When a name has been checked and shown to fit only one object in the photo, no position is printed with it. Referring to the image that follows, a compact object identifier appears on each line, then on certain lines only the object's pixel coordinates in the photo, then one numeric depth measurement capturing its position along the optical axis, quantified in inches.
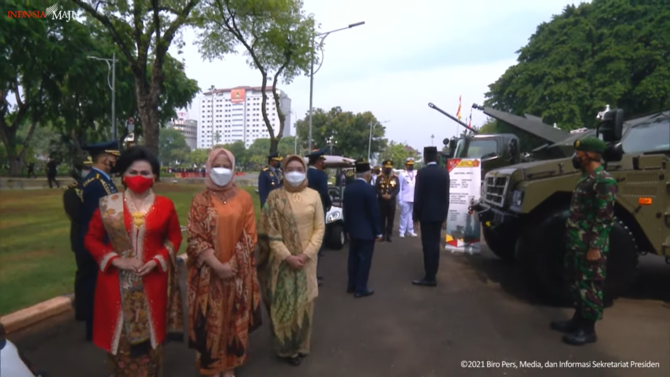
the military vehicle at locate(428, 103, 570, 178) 518.3
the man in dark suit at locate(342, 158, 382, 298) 231.5
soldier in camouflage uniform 166.4
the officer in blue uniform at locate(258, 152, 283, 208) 286.3
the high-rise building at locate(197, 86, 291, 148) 5147.6
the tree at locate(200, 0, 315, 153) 670.5
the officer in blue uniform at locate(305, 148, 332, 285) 249.6
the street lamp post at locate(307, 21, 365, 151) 781.3
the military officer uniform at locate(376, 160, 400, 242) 391.9
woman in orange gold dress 131.0
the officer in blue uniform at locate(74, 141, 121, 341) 157.4
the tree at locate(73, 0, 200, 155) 554.9
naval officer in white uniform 416.8
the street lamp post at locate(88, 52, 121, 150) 993.7
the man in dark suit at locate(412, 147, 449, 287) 246.7
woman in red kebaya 122.6
